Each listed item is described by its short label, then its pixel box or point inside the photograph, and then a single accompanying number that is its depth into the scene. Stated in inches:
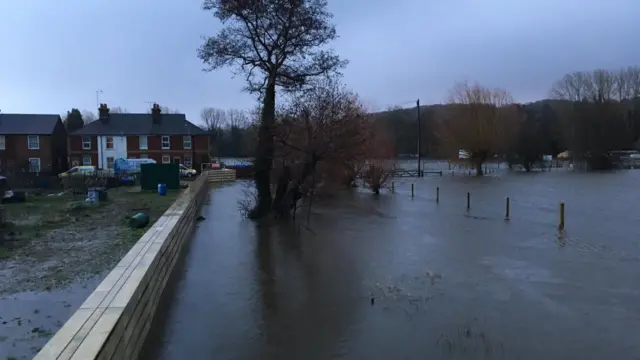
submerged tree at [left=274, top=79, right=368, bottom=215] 651.5
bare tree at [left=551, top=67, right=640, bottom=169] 2662.4
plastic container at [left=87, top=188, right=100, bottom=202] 885.2
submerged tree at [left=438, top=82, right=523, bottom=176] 2219.5
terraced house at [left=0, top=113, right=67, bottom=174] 1834.4
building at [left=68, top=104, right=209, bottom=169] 1966.0
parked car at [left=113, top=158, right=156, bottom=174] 1698.1
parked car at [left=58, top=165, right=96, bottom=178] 1401.6
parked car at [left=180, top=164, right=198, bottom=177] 1772.9
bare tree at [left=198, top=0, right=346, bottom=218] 721.0
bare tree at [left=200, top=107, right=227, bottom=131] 4210.4
